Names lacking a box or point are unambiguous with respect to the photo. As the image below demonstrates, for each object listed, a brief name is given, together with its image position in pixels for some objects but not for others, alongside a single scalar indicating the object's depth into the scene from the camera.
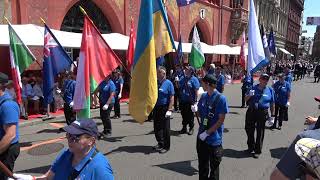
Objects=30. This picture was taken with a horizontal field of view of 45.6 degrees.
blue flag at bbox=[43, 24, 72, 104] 8.36
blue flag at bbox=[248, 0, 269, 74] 9.01
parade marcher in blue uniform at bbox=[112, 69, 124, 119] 12.68
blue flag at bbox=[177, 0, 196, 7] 14.26
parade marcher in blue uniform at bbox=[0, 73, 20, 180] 4.30
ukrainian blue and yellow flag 6.39
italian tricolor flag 8.71
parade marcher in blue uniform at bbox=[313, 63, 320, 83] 34.23
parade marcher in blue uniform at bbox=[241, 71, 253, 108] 14.57
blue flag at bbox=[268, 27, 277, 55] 14.70
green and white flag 15.55
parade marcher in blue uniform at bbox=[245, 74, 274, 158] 8.13
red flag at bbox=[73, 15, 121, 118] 6.11
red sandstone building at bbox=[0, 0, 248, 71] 15.46
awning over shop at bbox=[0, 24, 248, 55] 12.19
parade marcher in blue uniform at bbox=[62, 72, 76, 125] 9.92
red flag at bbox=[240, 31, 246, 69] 13.14
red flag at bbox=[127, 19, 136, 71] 12.41
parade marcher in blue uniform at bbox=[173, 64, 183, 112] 14.70
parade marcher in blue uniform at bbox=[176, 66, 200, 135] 10.49
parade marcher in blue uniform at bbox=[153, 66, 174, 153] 8.35
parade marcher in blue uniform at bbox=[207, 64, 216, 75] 14.79
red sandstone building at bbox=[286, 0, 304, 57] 74.14
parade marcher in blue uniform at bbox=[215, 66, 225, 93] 13.26
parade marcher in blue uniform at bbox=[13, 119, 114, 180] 2.96
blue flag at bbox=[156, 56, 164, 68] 8.12
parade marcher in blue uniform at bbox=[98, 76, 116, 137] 9.66
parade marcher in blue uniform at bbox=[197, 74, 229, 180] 5.73
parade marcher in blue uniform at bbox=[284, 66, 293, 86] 12.23
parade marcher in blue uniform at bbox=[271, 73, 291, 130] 11.25
